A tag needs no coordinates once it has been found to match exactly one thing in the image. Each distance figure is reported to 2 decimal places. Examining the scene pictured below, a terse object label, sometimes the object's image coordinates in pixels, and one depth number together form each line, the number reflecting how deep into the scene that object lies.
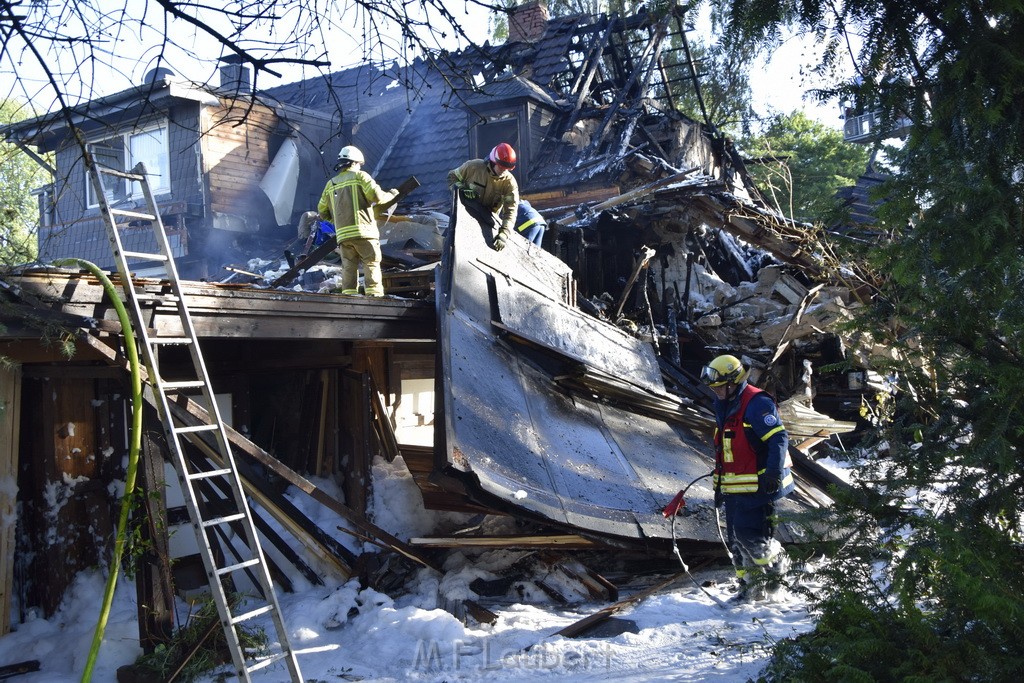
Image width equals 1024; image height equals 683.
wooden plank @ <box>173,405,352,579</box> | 6.11
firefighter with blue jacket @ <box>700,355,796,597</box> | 5.79
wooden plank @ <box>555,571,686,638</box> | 5.48
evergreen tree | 3.30
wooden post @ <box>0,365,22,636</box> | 5.50
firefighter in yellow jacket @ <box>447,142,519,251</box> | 7.65
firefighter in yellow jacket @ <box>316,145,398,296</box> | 7.62
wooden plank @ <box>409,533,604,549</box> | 6.51
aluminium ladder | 4.51
